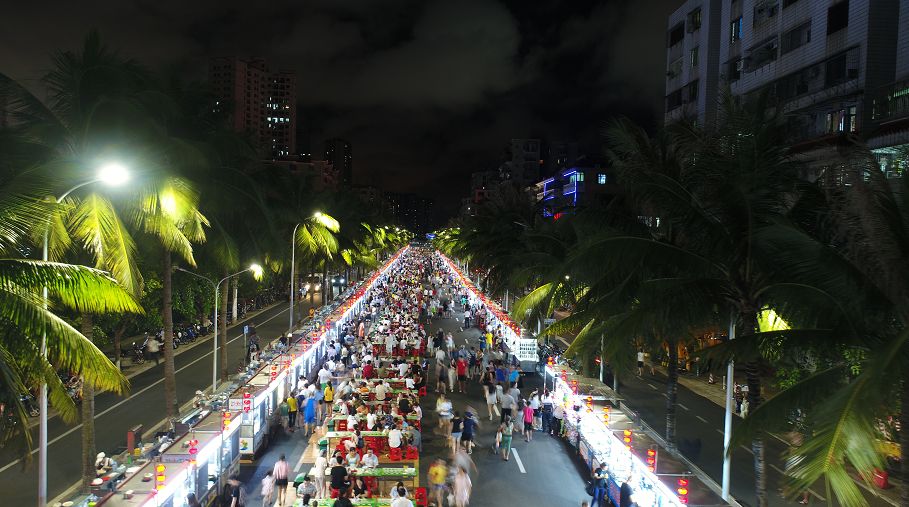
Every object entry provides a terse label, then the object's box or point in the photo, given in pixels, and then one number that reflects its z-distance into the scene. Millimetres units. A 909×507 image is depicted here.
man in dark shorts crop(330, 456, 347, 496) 12273
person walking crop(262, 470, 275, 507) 12742
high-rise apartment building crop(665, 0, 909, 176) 20297
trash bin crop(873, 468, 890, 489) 15258
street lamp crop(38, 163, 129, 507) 9422
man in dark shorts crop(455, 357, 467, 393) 23536
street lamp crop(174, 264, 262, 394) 19930
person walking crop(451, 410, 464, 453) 16312
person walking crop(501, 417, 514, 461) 16234
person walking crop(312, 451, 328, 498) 13406
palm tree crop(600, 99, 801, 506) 8766
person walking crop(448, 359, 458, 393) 23312
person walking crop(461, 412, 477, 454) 16484
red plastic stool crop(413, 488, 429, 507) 12672
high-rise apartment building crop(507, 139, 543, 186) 146600
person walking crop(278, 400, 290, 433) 19172
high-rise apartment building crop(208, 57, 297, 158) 168750
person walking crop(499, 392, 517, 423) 17906
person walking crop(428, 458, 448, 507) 12859
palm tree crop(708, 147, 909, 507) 5262
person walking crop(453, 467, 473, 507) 12523
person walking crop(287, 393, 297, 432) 18703
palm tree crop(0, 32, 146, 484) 12000
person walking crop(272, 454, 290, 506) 12875
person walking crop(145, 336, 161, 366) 28922
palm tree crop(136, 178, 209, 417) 12853
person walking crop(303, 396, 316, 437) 18130
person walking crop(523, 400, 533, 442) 17969
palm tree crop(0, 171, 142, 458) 7145
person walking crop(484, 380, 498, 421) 20047
